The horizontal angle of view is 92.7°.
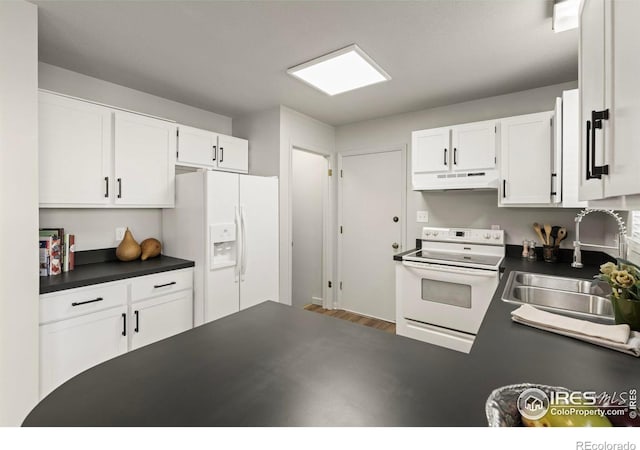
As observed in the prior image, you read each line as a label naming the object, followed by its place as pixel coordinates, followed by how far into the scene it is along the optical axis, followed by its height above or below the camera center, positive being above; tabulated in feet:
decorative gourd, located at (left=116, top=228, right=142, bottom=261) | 8.43 -0.77
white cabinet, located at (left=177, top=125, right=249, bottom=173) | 9.33 +2.37
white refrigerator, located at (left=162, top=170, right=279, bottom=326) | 8.29 -0.41
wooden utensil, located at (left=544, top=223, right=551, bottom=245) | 8.57 -0.25
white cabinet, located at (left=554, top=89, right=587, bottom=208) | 6.71 +1.70
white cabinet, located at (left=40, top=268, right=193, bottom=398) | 6.00 -2.23
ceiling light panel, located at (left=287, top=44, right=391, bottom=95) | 7.12 +3.89
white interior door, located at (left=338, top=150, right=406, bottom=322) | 11.93 -0.27
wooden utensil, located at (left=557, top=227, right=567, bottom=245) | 8.53 -0.30
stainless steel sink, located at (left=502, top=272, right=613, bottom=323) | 5.12 -1.30
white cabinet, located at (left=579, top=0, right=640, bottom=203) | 2.20 +1.09
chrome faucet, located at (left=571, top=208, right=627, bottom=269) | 6.06 -0.54
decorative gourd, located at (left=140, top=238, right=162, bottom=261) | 8.69 -0.76
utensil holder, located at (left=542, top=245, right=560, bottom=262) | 8.32 -0.80
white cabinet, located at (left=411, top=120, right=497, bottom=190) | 8.75 +2.01
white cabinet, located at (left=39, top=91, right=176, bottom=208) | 6.75 +1.64
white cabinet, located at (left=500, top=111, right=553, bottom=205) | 7.89 +1.72
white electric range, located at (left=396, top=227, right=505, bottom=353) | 7.89 -1.76
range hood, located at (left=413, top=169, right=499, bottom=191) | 8.68 +1.28
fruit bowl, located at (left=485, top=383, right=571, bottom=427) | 1.83 -1.14
